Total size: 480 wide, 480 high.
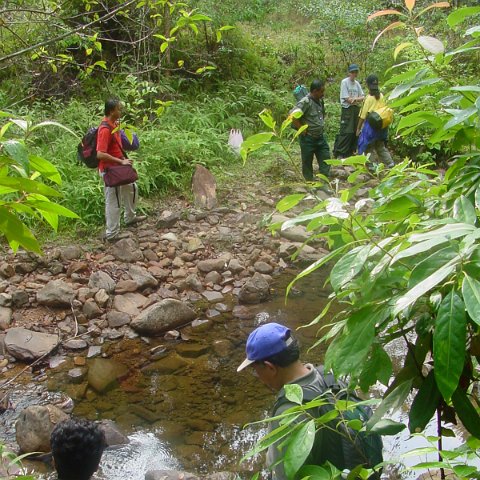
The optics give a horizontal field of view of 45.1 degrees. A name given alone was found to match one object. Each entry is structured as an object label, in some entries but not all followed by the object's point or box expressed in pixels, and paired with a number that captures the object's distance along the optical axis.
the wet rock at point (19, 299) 6.41
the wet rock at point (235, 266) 7.41
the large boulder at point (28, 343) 5.71
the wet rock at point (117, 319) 6.32
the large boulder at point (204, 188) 8.77
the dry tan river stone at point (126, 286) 6.76
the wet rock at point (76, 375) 5.50
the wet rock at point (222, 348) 5.95
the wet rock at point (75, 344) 5.99
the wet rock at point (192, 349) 5.95
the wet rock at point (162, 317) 6.19
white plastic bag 10.36
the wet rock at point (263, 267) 7.46
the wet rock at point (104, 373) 5.45
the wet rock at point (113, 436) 4.65
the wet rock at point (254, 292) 6.82
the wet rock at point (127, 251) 7.31
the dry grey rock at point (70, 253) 7.22
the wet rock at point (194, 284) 7.05
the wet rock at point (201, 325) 6.35
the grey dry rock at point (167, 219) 8.06
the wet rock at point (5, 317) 6.11
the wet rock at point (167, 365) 5.68
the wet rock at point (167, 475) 4.12
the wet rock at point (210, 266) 7.37
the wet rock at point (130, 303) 6.52
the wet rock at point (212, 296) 6.92
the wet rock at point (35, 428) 4.49
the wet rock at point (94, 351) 5.89
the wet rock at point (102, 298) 6.56
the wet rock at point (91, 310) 6.40
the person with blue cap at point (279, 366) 2.49
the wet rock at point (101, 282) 6.73
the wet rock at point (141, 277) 6.89
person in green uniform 8.32
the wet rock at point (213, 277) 7.22
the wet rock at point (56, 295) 6.43
